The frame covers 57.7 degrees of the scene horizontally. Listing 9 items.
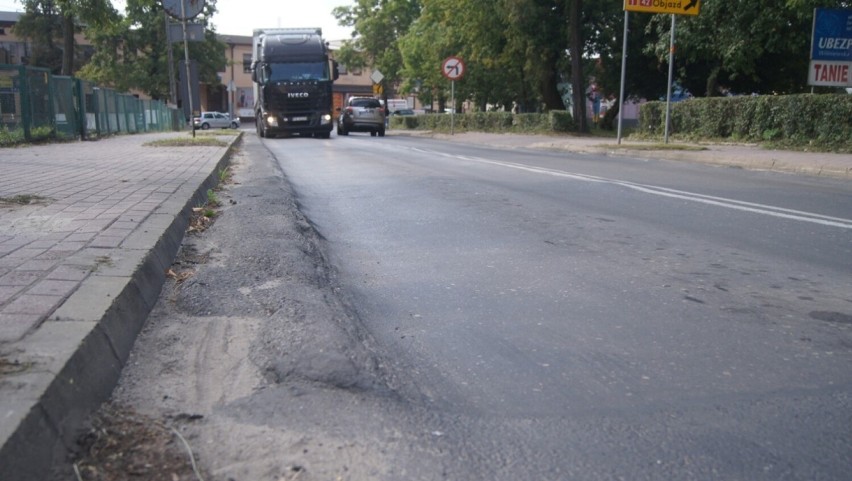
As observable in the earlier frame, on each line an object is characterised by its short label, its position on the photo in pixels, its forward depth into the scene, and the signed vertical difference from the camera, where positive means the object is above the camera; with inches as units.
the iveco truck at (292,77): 1128.8 +37.8
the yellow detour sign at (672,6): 747.4 +91.2
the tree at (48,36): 1480.1 +185.5
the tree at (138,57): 2250.2 +137.3
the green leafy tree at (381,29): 2262.6 +220.6
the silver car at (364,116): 1467.8 -24.9
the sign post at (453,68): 1208.2 +53.2
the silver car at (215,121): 2469.2 -56.0
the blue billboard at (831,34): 597.0 +51.1
